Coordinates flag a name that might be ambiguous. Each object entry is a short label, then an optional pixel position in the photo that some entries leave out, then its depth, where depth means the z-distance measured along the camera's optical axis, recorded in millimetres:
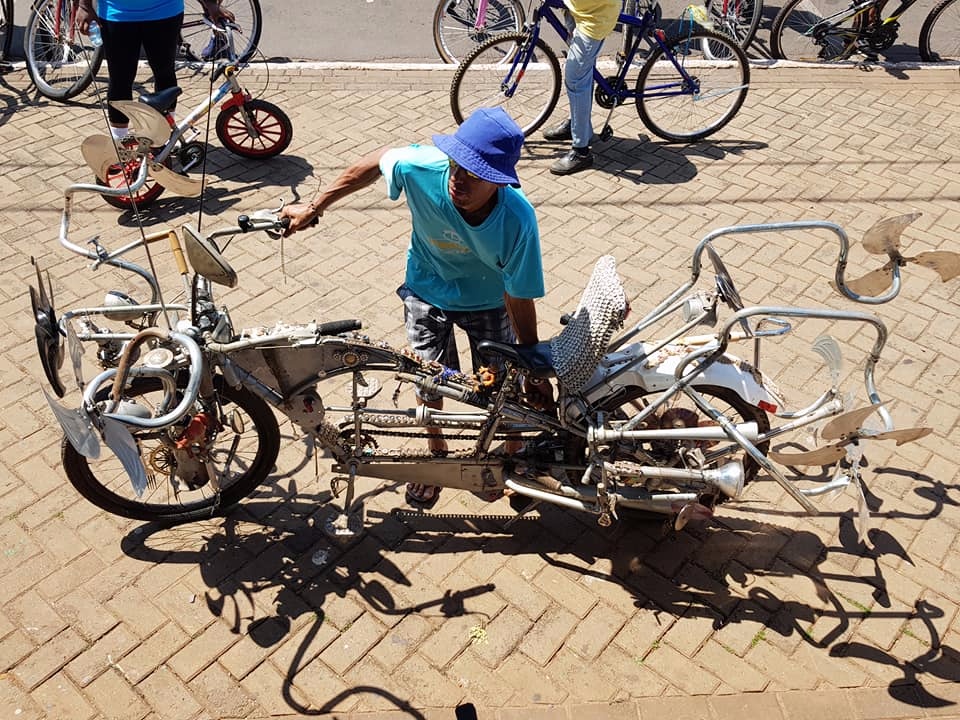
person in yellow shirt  5613
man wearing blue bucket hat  2803
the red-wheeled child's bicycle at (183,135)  4051
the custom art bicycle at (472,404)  2855
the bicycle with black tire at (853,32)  7727
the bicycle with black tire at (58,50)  6676
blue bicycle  6297
